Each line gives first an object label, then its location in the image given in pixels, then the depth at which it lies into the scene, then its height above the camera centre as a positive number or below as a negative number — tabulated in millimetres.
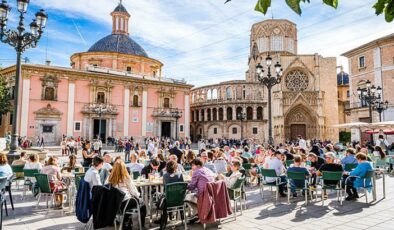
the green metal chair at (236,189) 5898 -1229
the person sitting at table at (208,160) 7367 -774
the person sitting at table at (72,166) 7907 -1011
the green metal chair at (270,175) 7304 -1175
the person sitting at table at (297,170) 6855 -913
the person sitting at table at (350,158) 8784 -781
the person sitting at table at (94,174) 5214 -807
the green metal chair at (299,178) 6711 -1106
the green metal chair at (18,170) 8611 -1214
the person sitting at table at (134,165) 7708 -928
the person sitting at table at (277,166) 7874 -959
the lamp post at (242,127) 37681 +979
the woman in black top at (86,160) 9534 -968
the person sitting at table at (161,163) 8078 -904
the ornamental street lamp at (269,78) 12644 +2761
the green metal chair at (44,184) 6242 -1218
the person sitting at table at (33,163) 7798 -896
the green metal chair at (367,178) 6730 -1121
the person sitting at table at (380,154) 10188 -735
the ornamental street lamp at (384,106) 22888 +2603
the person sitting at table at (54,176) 6641 -1118
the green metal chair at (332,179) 6637 -1113
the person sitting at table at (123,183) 4723 -885
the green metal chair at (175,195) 4922 -1156
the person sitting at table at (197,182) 5121 -936
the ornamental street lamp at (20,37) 10344 +3751
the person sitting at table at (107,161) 7106 -770
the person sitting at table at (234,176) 5984 -966
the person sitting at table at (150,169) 6984 -938
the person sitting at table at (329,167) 6907 -864
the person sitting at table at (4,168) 5852 -788
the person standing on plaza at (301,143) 17341 -572
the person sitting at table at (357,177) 6816 -1077
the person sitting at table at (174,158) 7136 -683
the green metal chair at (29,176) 7460 -1208
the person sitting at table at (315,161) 8492 -853
